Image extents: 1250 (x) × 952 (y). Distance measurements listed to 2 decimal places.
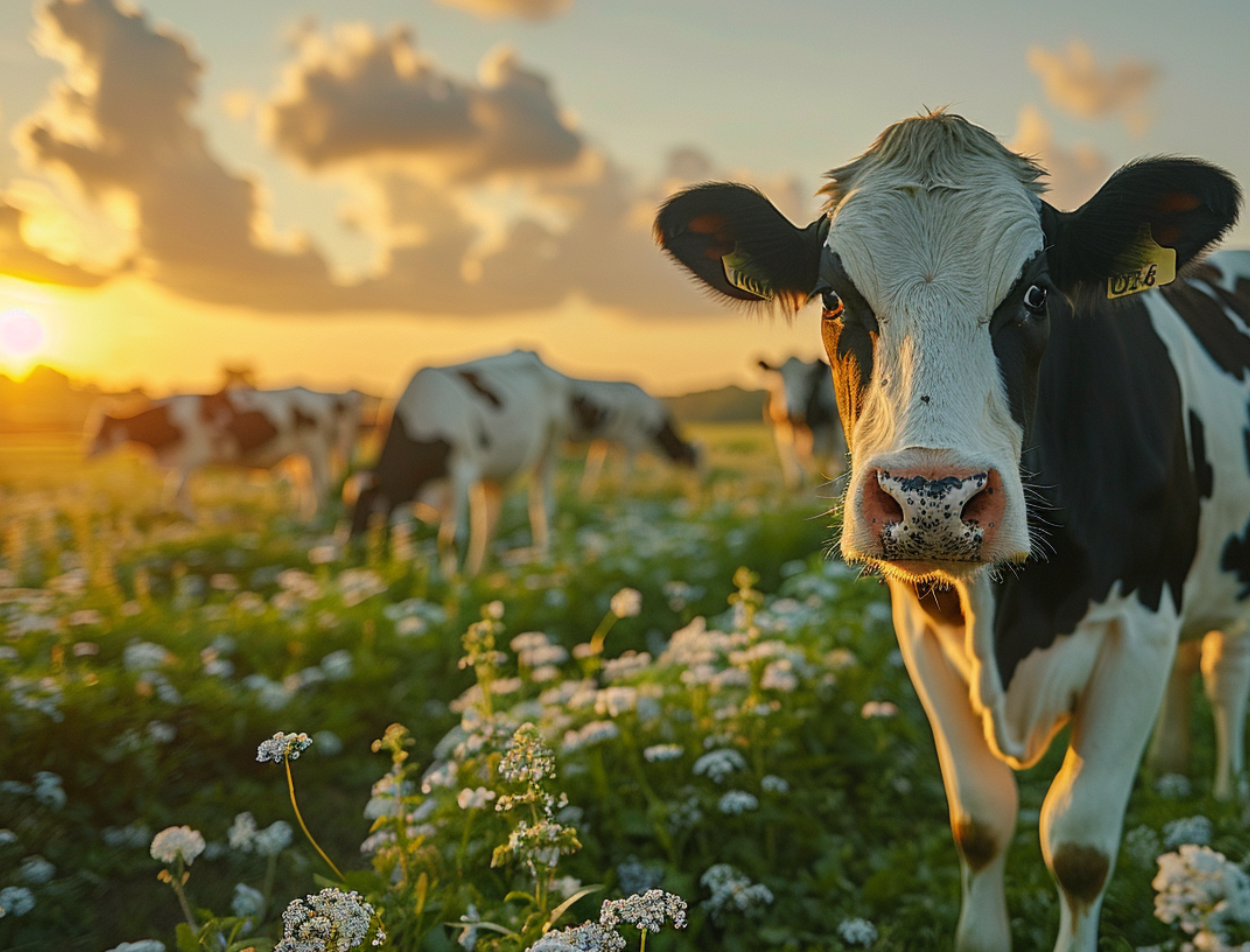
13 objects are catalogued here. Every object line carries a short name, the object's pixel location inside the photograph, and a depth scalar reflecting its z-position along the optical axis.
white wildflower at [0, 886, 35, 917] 2.27
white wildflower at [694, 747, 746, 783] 2.77
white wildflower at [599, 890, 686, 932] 1.59
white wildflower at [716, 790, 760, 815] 2.67
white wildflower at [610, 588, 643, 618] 3.75
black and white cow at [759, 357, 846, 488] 13.51
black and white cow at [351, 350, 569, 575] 8.70
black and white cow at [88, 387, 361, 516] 14.46
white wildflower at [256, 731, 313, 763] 1.82
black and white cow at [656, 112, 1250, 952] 1.86
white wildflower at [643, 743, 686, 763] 2.77
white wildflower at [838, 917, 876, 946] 2.51
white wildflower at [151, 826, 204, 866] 2.02
